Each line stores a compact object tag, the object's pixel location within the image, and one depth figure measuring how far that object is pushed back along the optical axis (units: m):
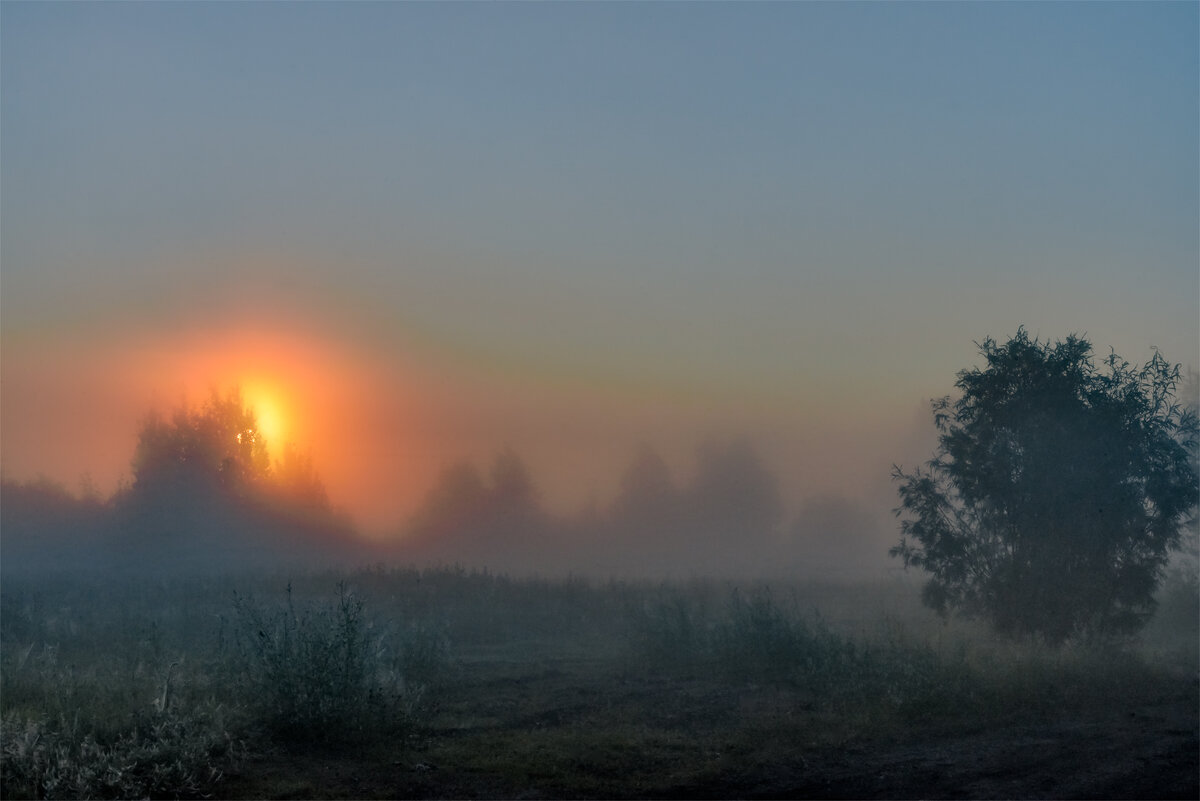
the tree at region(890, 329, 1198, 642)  18.42
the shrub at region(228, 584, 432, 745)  10.98
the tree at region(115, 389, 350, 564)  50.81
